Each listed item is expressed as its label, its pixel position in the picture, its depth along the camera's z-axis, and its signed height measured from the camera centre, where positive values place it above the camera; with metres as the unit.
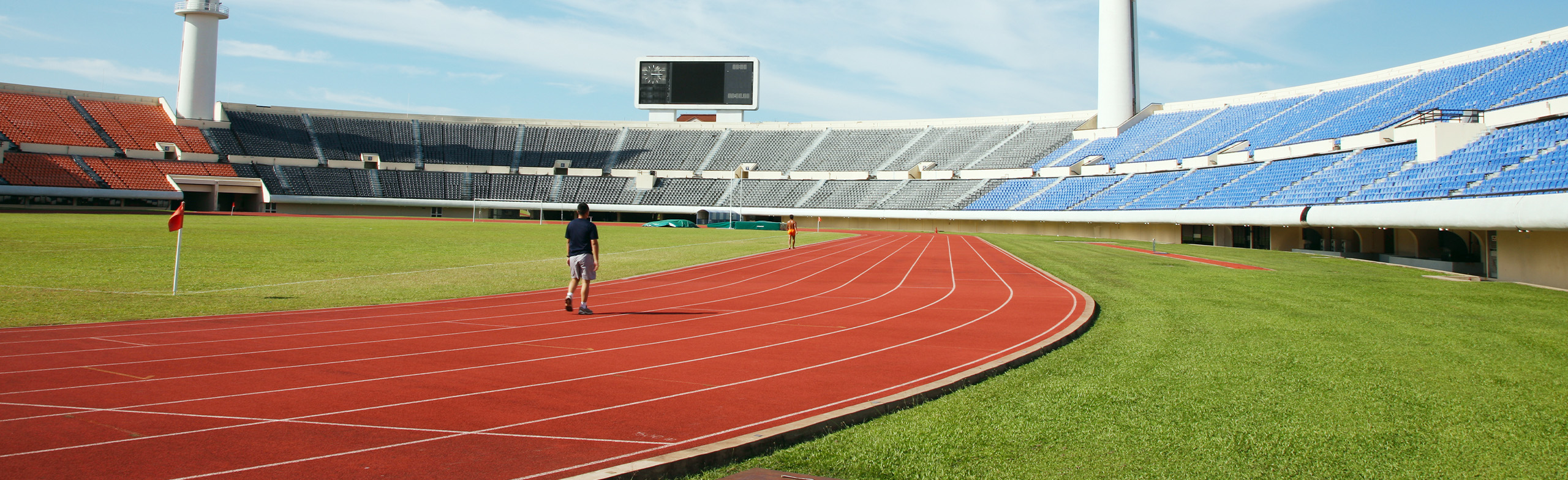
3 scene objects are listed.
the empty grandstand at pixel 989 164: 21.34 +6.52
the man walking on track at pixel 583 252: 9.40 +0.29
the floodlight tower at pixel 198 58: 52.69 +14.41
